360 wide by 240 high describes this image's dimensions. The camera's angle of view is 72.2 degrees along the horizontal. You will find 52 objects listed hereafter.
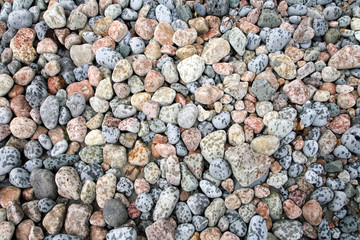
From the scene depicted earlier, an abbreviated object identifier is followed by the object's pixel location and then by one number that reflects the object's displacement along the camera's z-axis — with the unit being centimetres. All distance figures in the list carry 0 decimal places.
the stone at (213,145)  33
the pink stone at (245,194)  32
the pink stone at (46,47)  40
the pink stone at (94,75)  37
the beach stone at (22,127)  35
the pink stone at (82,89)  37
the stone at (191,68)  36
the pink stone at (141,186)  32
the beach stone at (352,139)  34
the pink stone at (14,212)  31
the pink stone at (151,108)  35
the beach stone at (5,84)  37
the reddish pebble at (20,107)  37
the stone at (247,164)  32
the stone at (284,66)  37
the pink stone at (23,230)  30
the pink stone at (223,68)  37
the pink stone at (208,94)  35
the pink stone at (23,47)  40
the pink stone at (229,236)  30
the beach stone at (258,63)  37
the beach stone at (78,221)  31
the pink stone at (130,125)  34
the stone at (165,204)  31
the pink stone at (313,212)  31
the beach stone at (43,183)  32
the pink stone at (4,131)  35
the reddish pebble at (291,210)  32
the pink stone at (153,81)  36
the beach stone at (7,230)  30
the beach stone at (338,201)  32
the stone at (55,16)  40
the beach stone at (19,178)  33
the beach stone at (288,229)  31
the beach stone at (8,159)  33
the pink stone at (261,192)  32
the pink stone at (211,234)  30
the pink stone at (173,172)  32
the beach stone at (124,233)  30
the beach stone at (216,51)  38
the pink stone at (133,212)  32
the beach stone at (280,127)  34
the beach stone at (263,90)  36
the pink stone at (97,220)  31
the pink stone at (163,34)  39
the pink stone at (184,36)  38
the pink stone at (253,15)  40
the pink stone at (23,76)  38
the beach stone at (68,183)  32
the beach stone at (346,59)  37
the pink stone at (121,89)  37
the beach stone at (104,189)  32
